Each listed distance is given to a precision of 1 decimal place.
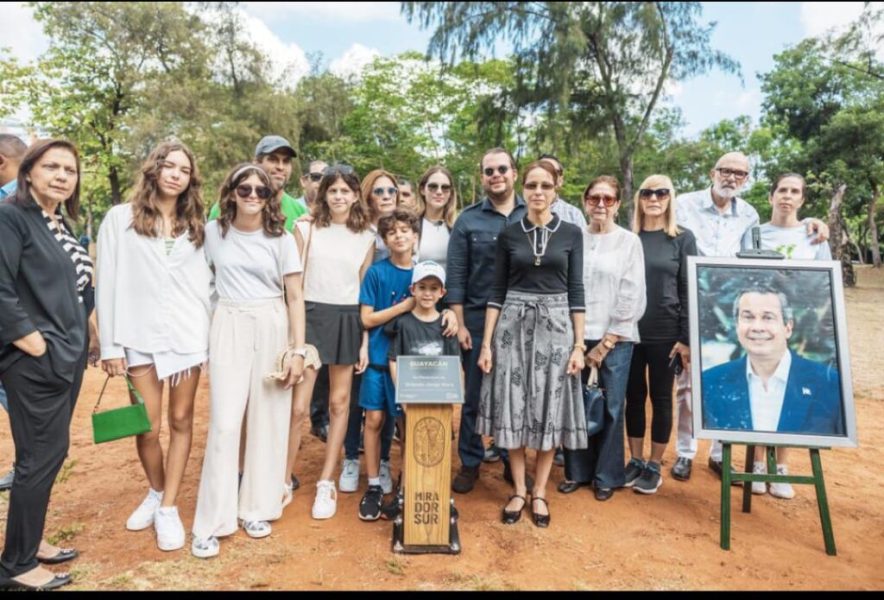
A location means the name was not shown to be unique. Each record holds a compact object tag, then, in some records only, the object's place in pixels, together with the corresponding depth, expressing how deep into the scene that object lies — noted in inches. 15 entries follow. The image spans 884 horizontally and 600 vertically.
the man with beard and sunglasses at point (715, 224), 176.2
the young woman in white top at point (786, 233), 168.4
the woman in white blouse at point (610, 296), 152.4
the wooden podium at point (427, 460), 129.1
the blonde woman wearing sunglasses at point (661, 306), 160.1
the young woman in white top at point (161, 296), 124.3
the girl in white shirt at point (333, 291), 147.8
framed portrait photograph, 137.2
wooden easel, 134.2
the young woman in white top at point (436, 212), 166.1
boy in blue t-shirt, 146.6
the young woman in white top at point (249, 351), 130.7
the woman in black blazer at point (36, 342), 107.3
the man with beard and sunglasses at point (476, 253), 157.4
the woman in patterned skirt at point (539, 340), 141.0
